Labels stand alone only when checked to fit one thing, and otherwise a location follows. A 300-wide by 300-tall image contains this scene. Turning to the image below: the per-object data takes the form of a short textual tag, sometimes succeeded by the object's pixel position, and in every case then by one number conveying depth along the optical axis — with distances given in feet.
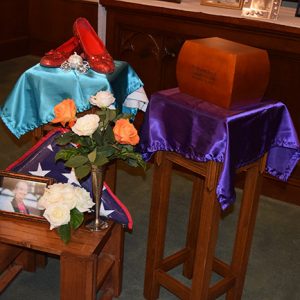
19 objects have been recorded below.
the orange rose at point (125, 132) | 5.66
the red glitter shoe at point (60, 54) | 6.97
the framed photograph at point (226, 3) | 10.45
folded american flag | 6.59
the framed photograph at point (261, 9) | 9.46
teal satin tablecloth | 6.85
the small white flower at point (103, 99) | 5.96
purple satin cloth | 5.62
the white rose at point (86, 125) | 5.56
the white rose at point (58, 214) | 5.74
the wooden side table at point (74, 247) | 5.84
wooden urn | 5.63
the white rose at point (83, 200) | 5.92
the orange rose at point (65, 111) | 5.79
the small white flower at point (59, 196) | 5.77
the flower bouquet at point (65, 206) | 5.75
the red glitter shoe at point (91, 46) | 6.96
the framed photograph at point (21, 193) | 6.28
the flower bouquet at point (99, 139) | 5.70
